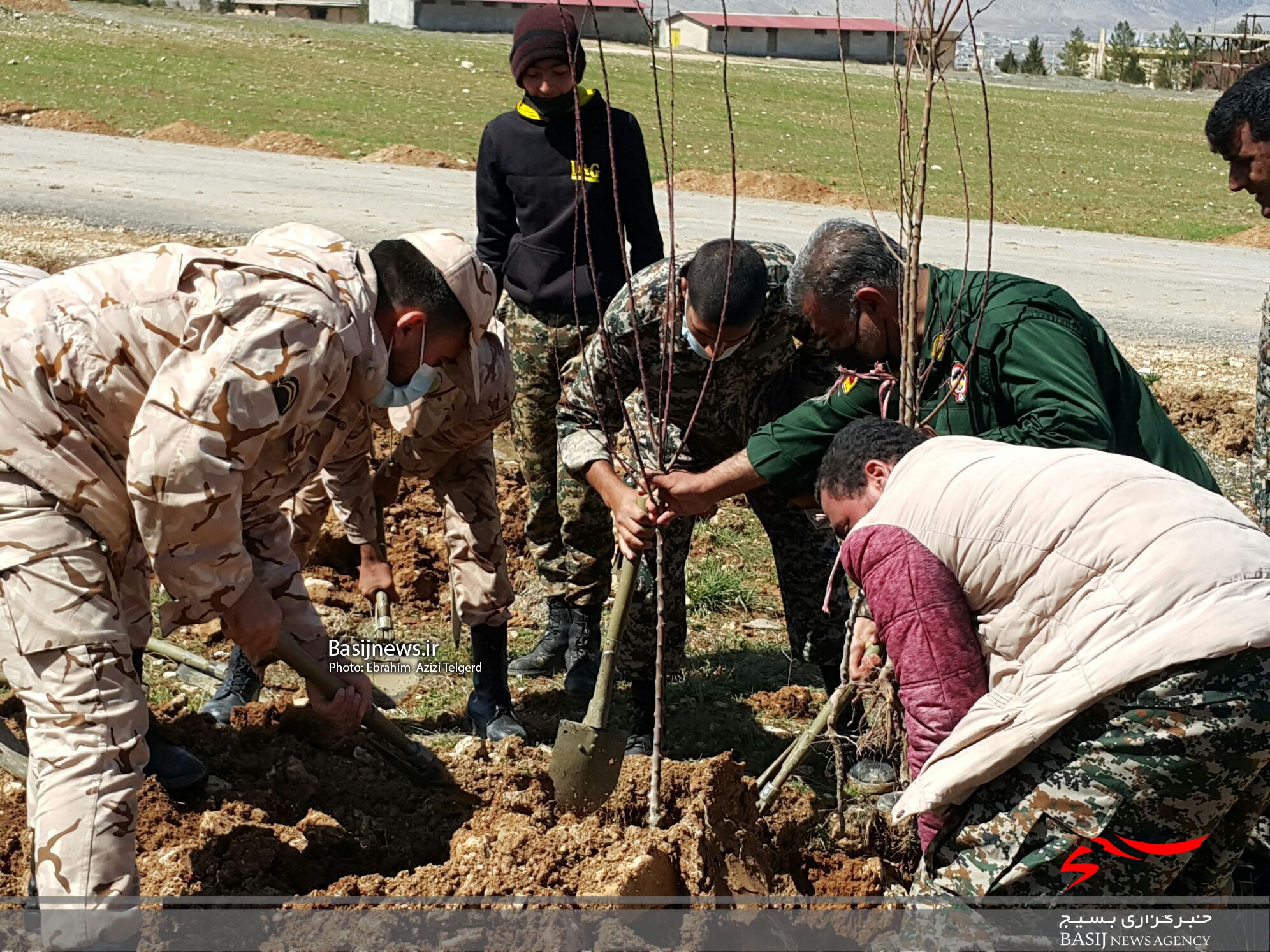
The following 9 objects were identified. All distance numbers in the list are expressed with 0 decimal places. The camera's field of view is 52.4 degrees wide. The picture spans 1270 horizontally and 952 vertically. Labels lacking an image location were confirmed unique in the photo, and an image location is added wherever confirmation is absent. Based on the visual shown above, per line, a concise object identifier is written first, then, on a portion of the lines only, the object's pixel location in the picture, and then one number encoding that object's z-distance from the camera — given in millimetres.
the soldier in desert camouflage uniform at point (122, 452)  2820
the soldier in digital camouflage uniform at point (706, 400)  3984
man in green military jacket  3486
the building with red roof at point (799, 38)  57562
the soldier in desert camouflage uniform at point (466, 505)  4305
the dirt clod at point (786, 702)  5086
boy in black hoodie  5203
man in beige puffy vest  2641
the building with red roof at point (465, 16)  56656
